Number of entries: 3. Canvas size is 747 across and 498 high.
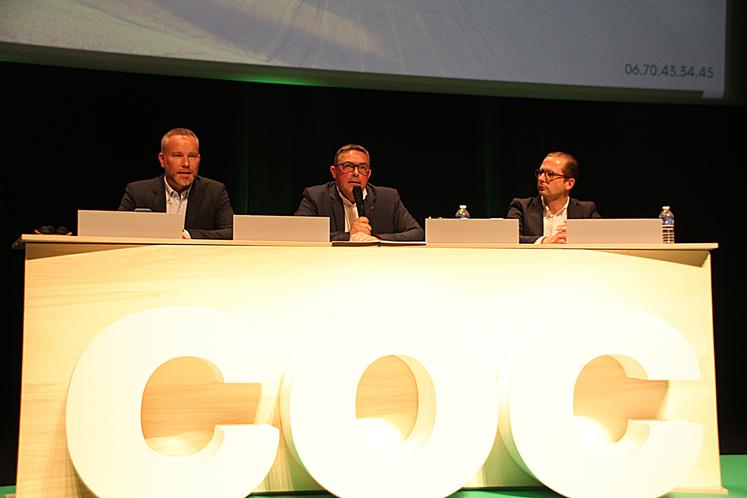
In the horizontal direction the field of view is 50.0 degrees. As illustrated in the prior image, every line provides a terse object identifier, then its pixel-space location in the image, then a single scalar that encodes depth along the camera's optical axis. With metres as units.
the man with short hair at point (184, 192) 3.71
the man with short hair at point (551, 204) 3.94
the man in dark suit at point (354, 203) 3.85
